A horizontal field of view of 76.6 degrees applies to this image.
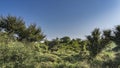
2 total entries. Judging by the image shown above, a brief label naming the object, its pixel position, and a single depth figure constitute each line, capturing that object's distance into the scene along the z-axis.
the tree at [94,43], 7.90
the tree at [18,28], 9.95
